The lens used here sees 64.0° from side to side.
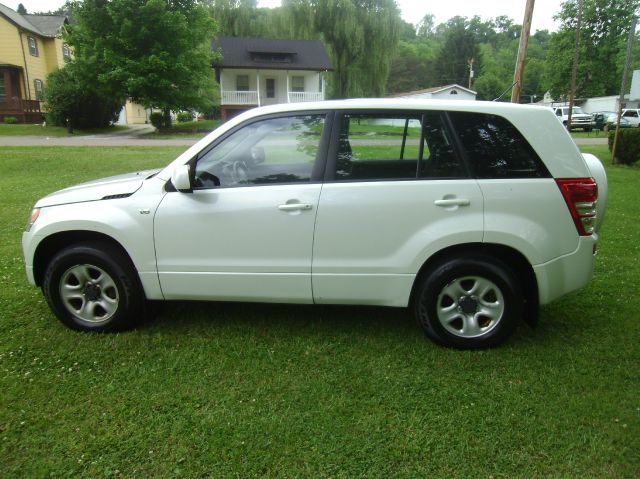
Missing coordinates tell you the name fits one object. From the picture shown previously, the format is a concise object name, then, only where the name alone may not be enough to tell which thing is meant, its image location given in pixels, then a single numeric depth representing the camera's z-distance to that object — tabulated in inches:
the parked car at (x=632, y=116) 1429.7
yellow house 1259.8
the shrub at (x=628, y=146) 611.5
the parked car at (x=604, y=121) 1342.3
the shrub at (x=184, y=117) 1496.1
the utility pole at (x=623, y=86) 481.4
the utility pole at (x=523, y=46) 518.7
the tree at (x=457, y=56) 3193.9
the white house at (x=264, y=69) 1465.3
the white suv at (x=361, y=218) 136.9
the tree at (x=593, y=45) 2148.1
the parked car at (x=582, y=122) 1437.0
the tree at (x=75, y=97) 1043.3
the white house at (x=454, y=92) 1765.0
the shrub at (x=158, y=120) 1132.5
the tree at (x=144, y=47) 1013.8
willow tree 1540.4
